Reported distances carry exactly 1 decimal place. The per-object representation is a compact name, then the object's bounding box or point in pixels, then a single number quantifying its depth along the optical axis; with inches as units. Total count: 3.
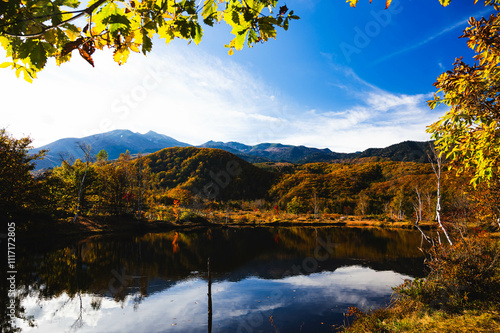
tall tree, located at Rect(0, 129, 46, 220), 830.5
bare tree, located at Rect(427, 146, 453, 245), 253.9
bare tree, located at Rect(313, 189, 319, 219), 2545.3
